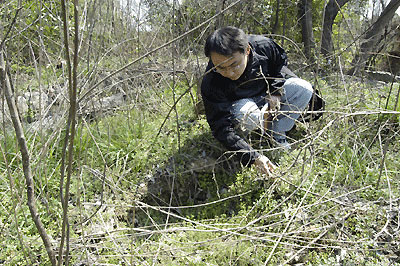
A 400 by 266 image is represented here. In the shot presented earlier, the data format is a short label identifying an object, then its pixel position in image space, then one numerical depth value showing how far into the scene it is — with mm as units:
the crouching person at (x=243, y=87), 2373
